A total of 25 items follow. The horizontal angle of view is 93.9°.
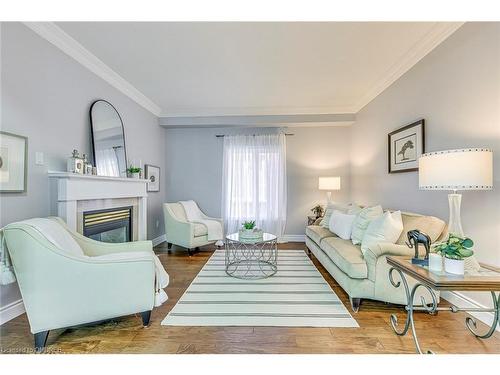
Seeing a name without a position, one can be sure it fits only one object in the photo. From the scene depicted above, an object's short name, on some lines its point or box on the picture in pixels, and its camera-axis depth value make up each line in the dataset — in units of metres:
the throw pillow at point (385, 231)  2.12
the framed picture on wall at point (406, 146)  2.52
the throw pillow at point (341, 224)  2.82
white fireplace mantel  2.12
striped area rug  1.84
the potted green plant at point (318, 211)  4.32
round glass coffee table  2.82
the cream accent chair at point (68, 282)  1.47
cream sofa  1.94
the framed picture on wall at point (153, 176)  4.02
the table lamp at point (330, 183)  4.14
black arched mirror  2.75
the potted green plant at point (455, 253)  1.33
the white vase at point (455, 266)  1.34
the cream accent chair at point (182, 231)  3.67
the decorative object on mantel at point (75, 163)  2.29
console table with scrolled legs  1.24
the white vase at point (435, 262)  1.41
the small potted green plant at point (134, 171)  3.33
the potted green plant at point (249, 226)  2.96
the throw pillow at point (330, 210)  3.47
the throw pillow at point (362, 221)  2.54
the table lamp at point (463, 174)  1.48
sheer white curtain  4.57
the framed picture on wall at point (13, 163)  1.76
